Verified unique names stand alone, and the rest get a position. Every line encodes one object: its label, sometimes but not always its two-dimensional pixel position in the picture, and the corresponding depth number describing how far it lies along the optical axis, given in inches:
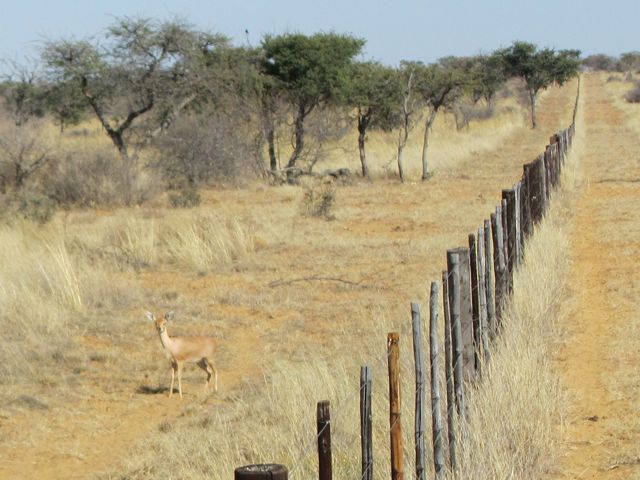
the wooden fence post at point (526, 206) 917.8
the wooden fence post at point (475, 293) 526.9
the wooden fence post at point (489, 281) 582.2
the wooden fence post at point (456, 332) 438.9
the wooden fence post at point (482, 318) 528.7
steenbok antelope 651.5
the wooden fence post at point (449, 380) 410.9
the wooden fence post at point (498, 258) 639.8
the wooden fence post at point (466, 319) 479.4
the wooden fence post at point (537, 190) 1028.1
